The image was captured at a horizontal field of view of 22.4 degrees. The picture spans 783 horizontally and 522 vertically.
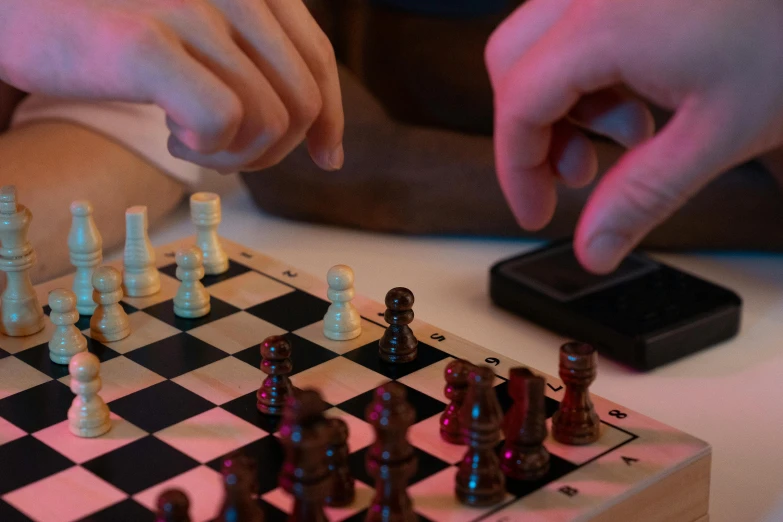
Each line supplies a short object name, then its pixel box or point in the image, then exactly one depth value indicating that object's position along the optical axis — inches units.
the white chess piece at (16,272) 41.0
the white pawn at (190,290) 41.9
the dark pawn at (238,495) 33.3
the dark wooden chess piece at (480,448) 34.7
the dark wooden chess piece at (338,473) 34.7
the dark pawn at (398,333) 39.7
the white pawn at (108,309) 40.5
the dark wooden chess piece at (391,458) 33.9
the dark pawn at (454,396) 36.8
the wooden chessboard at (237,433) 34.9
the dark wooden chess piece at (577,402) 36.5
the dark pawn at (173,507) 33.1
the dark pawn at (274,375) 37.6
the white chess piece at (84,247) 42.2
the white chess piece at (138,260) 43.2
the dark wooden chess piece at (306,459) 33.2
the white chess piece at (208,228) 44.5
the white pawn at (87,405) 36.9
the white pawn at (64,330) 39.5
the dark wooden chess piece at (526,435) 35.5
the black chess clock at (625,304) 42.5
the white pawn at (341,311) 40.8
